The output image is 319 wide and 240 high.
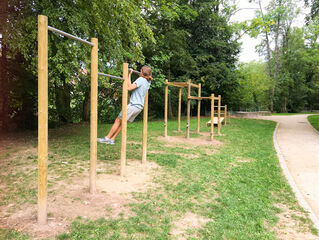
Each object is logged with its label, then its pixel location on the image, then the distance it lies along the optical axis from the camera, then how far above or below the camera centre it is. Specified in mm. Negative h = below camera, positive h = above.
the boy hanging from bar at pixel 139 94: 5043 +302
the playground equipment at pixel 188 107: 9299 +178
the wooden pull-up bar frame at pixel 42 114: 2562 -75
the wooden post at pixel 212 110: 9269 -21
